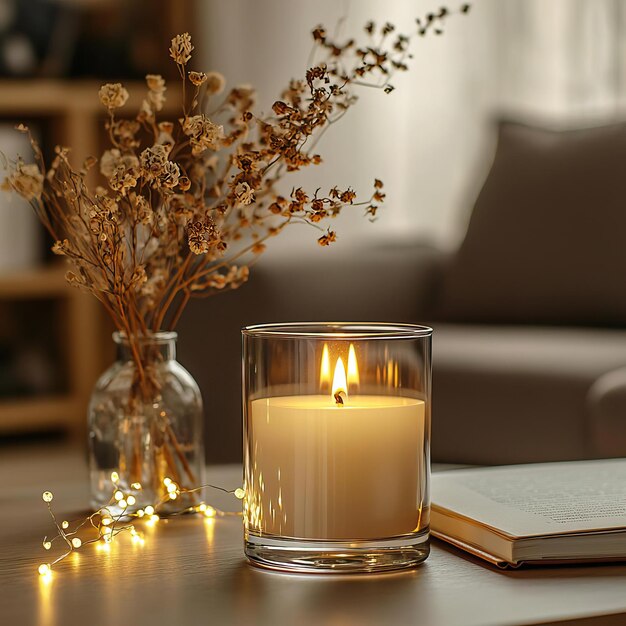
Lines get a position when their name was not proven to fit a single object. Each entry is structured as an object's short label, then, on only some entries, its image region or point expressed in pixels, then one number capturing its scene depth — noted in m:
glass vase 1.14
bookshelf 3.35
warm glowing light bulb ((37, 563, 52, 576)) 1.01
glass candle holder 1.00
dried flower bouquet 1.06
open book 1.01
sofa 1.87
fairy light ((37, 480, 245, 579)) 1.07
